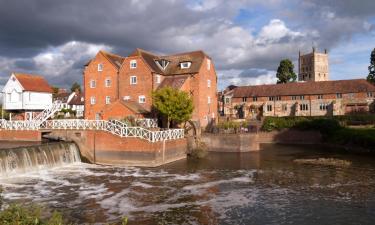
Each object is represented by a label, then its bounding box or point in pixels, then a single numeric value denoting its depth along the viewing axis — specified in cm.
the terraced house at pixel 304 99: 6944
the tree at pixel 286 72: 9756
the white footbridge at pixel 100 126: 3641
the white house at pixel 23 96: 5256
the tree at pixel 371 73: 6252
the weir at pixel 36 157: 2903
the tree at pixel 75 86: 13429
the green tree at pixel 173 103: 4375
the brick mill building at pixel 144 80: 5081
